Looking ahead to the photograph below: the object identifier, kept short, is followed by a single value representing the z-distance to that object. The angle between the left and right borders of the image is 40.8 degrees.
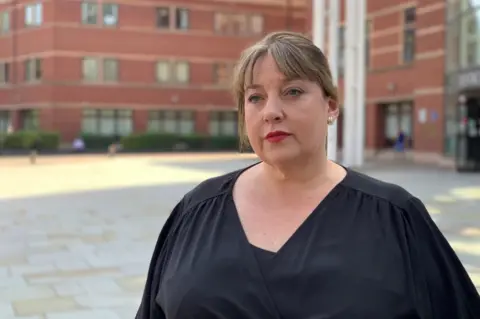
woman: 1.85
